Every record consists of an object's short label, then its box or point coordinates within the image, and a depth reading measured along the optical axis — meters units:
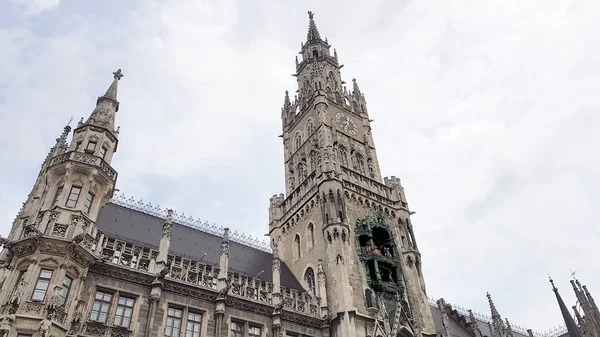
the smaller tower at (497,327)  48.91
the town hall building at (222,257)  23.08
